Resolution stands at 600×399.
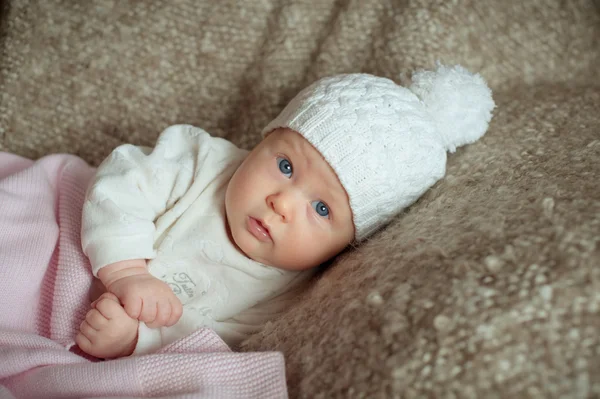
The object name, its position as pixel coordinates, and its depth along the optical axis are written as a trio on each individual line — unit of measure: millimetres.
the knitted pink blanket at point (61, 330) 793
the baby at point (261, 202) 972
